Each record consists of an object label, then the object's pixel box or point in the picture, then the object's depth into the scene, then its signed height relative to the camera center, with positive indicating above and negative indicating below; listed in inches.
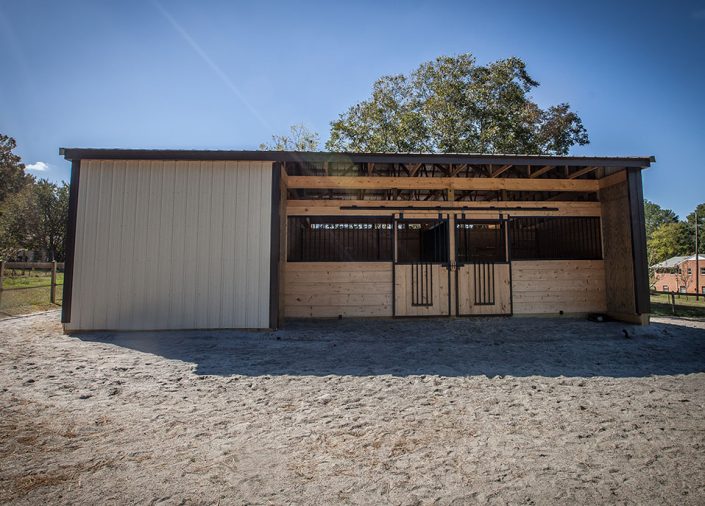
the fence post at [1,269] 261.3 +6.2
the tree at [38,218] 899.4 +156.5
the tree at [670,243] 1745.8 +176.0
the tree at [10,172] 1154.7 +361.2
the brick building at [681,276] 1218.8 +9.1
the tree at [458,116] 541.0 +262.6
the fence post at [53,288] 326.0 -9.9
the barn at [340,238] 212.2 +28.6
